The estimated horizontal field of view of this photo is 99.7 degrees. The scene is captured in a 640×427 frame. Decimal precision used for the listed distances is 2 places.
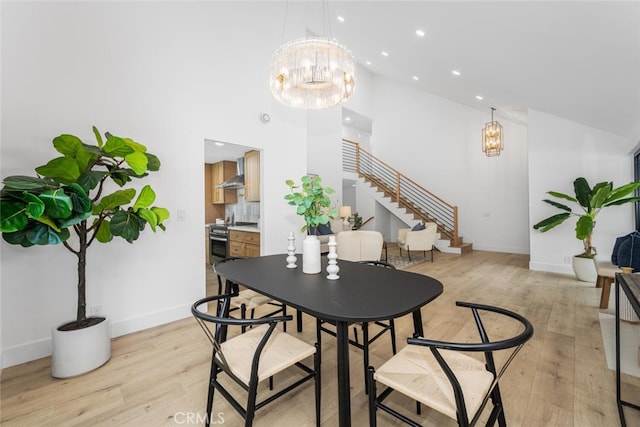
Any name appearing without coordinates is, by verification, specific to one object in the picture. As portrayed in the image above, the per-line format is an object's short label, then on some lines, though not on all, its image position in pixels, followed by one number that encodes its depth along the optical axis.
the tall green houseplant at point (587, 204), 3.88
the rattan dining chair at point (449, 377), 0.98
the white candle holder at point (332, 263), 1.70
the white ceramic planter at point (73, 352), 1.99
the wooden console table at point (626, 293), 1.38
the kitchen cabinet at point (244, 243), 4.67
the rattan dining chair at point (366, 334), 1.70
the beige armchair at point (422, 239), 6.02
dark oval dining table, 1.19
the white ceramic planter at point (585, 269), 4.19
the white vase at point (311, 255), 1.89
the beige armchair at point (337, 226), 7.40
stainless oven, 5.28
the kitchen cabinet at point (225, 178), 6.51
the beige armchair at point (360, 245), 4.33
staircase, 7.29
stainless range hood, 5.48
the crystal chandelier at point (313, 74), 2.39
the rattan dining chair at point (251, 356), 1.21
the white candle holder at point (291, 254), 2.02
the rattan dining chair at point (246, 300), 2.19
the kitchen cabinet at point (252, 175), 4.82
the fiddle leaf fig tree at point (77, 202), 1.64
